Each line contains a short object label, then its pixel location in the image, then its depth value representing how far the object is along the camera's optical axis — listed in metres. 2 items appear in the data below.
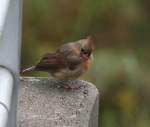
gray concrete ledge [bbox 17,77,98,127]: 6.06
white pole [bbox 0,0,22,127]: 3.75
